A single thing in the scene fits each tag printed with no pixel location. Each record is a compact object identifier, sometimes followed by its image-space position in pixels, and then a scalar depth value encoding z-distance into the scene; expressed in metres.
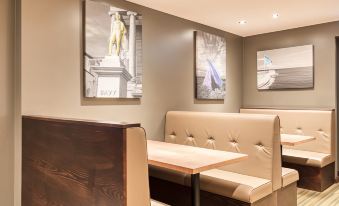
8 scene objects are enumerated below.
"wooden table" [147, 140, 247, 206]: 1.80
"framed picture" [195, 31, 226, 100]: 4.11
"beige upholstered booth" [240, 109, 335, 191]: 3.67
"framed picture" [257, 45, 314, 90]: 4.26
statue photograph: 2.83
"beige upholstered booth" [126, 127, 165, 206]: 1.47
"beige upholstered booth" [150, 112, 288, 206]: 2.38
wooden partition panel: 1.50
